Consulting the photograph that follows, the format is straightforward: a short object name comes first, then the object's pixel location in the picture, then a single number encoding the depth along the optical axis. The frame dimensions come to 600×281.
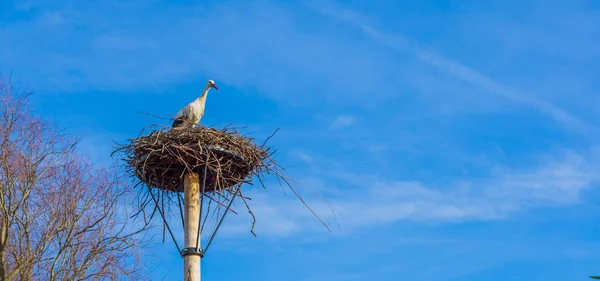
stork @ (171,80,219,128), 13.12
